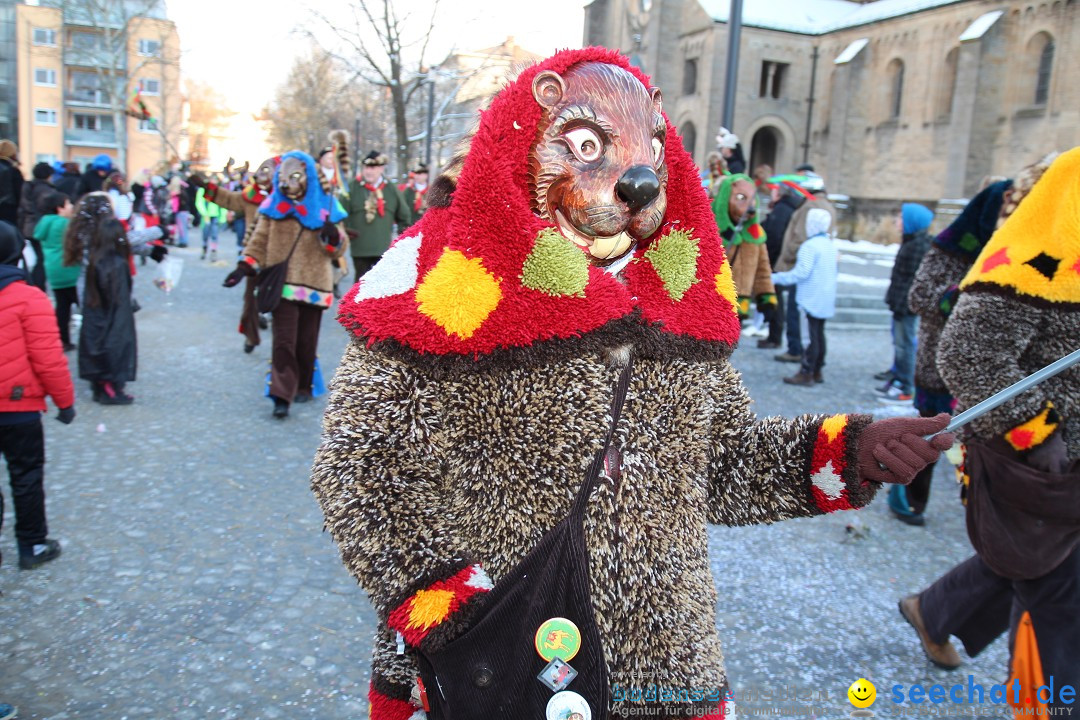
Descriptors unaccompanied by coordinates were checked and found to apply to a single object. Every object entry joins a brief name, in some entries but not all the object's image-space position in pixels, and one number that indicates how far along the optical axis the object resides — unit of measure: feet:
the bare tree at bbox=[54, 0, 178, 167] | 115.75
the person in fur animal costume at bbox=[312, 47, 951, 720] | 4.61
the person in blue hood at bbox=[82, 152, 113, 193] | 39.37
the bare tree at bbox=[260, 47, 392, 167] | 101.24
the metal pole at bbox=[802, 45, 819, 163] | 127.54
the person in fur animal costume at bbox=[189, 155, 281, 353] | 26.81
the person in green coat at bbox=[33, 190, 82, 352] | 25.95
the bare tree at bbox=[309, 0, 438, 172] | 57.36
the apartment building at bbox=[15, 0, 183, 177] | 164.14
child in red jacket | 12.18
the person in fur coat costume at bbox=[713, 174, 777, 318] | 25.99
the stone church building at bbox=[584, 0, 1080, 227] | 94.22
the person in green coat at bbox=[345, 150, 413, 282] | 30.04
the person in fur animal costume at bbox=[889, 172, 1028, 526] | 13.55
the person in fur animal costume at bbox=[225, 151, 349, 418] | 20.51
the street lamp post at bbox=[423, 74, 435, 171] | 65.92
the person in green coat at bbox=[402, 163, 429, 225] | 39.68
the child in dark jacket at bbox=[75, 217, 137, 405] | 21.44
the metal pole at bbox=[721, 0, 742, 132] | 31.63
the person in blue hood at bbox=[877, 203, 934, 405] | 26.09
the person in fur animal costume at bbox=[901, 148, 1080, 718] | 8.71
